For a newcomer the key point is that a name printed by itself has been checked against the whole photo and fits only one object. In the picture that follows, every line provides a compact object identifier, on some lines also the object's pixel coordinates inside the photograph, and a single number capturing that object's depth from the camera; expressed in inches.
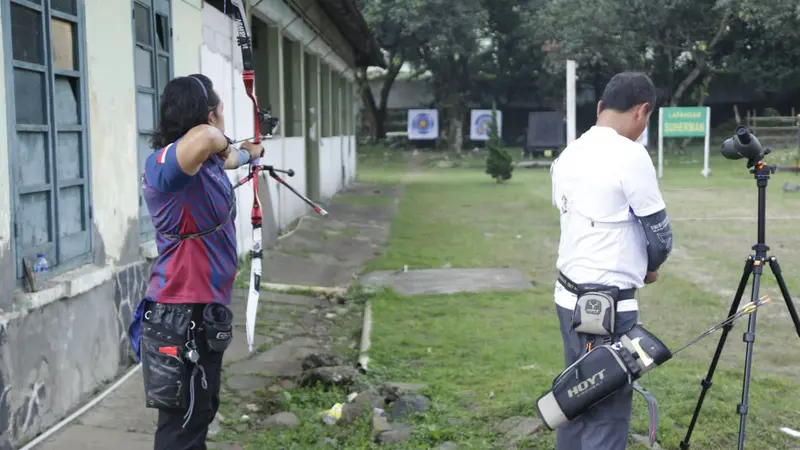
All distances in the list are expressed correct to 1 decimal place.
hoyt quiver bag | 128.7
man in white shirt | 131.1
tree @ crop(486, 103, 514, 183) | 927.7
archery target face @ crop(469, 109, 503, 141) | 1544.0
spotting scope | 158.4
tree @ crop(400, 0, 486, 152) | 1307.8
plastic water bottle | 182.5
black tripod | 157.2
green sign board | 1023.6
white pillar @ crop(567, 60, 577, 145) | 442.9
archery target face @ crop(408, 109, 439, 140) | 1551.4
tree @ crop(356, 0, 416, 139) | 1332.4
